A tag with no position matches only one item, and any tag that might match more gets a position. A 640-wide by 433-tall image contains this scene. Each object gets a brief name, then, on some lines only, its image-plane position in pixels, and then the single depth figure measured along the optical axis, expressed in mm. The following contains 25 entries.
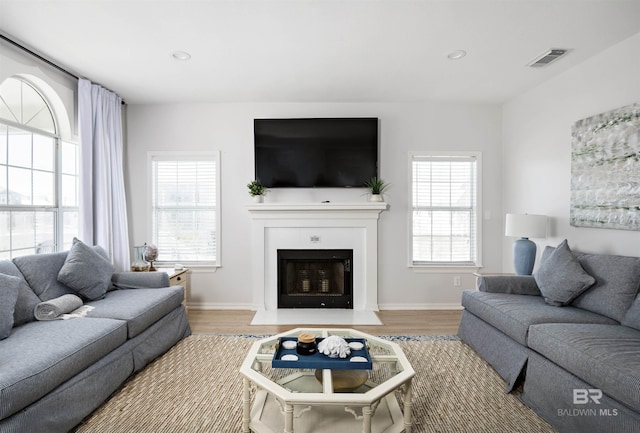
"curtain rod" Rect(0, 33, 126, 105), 2604
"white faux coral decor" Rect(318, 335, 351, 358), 1880
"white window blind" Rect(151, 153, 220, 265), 4242
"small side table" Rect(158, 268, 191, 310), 3601
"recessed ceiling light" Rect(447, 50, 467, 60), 2816
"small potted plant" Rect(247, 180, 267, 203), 4031
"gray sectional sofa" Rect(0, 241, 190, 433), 1642
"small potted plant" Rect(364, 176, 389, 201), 4035
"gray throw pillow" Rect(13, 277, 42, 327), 2256
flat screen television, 4078
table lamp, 3195
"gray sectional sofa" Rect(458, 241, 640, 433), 1641
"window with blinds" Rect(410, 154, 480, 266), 4258
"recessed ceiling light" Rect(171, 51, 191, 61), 2811
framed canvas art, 2535
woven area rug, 1915
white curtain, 3320
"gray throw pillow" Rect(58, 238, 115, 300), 2662
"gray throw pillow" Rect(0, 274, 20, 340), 1979
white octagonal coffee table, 1582
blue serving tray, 1802
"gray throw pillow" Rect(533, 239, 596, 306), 2477
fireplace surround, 4105
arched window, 2799
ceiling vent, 2767
